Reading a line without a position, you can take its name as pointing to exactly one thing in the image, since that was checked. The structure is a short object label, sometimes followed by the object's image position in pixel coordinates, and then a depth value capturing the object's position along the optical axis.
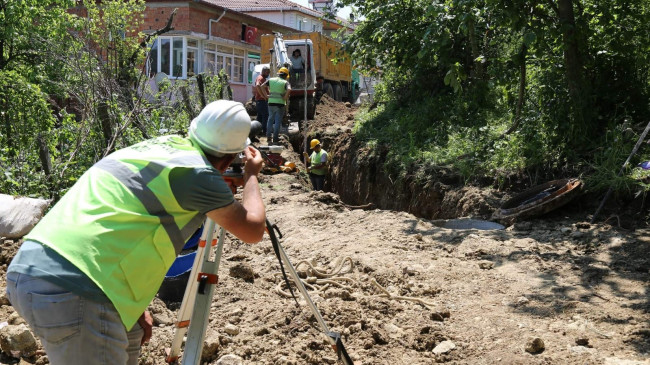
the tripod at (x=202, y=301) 2.72
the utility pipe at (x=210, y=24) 30.86
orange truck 19.22
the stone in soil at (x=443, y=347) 4.35
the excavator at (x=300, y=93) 20.52
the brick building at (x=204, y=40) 29.75
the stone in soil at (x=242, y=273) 5.66
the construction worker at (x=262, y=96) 15.93
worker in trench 14.54
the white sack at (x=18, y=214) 6.38
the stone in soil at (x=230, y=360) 3.99
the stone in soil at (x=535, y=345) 4.18
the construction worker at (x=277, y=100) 15.04
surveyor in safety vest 2.09
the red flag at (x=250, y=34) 34.44
